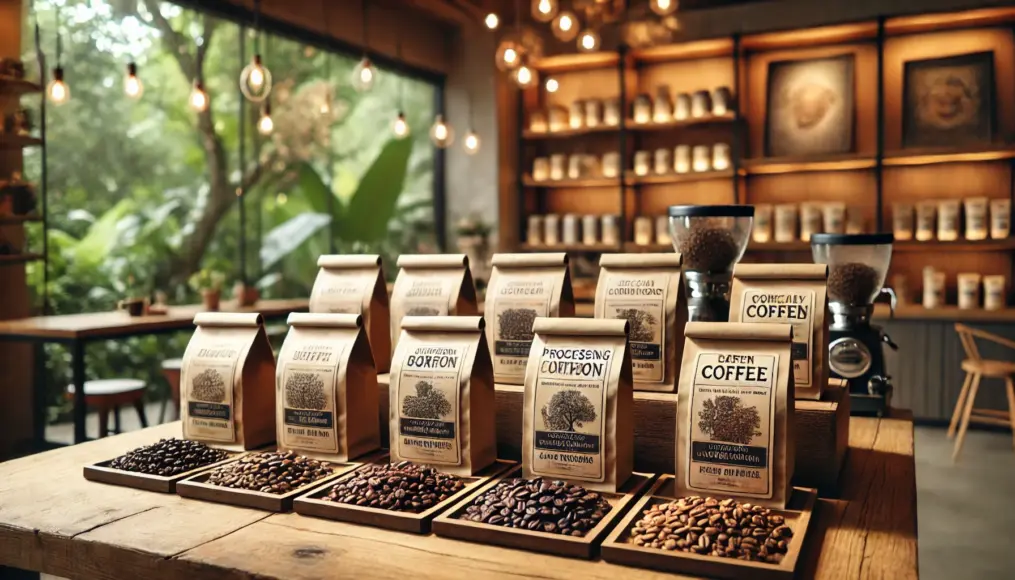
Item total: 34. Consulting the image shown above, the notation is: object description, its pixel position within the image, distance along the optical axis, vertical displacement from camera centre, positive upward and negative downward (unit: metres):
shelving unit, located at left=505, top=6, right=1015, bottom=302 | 5.13 +1.05
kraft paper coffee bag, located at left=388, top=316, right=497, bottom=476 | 1.18 -0.17
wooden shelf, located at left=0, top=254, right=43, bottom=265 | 4.06 +0.12
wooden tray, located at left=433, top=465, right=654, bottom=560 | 0.93 -0.31
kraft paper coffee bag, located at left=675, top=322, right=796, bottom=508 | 1.02 -0.18
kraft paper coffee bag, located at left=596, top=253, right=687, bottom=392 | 1.27 -0.05
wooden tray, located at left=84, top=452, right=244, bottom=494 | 1.21 -0.31
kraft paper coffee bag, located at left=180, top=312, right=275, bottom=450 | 1.36 -0.17
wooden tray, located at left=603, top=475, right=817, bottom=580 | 0.85 -0.31
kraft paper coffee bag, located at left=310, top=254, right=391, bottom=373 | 1.51 -0.03
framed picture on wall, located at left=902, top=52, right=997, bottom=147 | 5.09 +1.14
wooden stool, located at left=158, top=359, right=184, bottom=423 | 4.03 -0.49
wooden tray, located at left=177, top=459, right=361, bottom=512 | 1.11 -0.31
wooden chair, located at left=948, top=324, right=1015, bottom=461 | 4.27 -0.56
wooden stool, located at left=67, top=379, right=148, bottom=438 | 3.69 -0.53
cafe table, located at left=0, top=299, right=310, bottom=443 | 3.37 -0.21
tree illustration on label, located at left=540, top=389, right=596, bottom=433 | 1.10 -0.18
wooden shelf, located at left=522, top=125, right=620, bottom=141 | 6.04 +1.14
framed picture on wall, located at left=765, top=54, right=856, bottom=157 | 5.46 +1.19
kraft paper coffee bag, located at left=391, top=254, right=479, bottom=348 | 1.46 -0.01
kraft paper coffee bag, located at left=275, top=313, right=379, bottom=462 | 1.27 -0.17
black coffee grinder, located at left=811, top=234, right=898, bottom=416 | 1.62 -0.07
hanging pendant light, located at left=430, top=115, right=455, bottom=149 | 5.34 +1.00
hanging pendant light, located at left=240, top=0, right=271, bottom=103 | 3.50 +0.89
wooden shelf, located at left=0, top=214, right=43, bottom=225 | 4.02 +0.32
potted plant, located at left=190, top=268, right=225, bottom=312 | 4.31 -0.03
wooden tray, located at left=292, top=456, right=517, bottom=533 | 1.01 -0.30
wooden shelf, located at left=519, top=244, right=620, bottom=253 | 5.93 +0.24
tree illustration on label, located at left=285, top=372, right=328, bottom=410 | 1.27 -0.18
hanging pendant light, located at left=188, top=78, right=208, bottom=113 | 4.09 +0.95
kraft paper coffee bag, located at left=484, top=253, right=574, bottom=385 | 1.36 -0.04
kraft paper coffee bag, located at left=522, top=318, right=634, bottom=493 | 1.10 -0.18
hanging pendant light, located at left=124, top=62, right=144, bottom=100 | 3.81 +0.96
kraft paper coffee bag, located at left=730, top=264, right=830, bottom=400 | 1.18 -0.04
